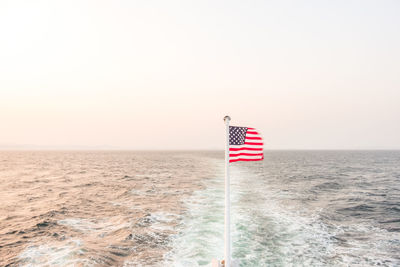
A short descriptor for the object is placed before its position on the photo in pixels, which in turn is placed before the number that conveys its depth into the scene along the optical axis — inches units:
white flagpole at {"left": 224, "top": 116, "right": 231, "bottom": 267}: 220.5
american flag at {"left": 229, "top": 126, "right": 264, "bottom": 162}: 233.9
